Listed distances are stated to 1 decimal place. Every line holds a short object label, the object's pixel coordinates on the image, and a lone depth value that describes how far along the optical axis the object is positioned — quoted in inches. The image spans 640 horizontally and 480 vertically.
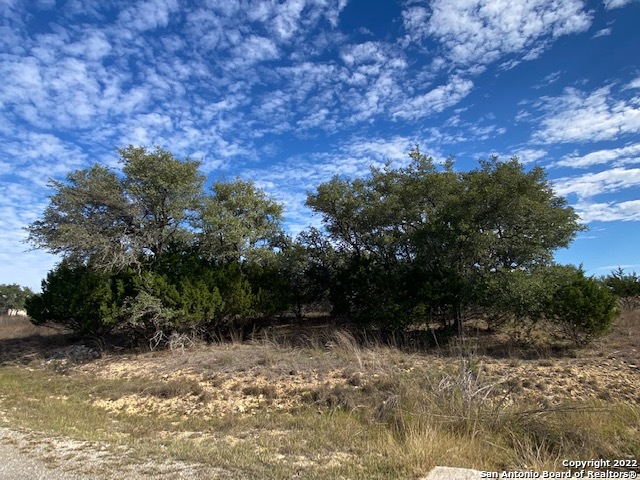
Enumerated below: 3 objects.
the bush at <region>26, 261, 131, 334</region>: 642.2
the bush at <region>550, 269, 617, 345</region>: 514.9
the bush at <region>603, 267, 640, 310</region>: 937.5
